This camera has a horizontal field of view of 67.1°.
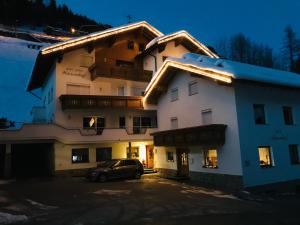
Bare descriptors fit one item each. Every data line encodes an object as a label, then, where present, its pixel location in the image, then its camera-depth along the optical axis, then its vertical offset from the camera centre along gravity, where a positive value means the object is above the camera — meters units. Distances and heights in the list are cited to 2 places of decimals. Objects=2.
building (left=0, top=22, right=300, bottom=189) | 14.63 +2.63
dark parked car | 17.28 -1.81
